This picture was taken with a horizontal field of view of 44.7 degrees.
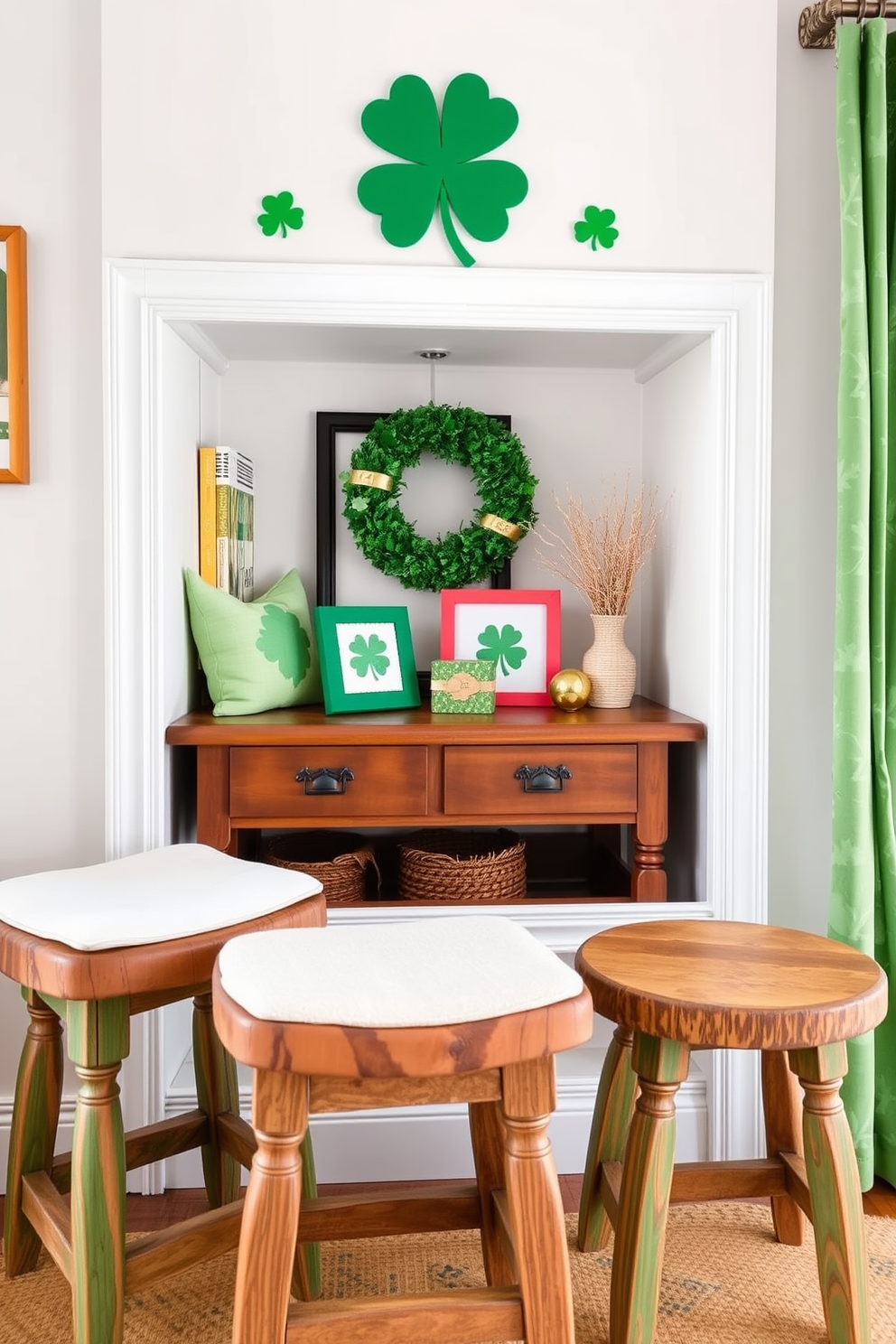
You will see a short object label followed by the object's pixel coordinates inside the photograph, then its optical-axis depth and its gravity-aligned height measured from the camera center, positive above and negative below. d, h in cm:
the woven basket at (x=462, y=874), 208 -42
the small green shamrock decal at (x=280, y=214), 191 +78
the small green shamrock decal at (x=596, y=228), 195 +77
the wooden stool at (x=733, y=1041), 135 -48
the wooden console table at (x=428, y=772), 197 -22
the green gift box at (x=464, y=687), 215 -6
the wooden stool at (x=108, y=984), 138 -42
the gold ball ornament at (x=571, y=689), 219 -7
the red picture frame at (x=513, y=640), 231 +3
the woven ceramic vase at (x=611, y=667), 223 -3
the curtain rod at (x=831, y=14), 205 +121
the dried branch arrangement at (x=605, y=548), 224 +23
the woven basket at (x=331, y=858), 208 -41
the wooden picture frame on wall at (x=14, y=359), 196 +54
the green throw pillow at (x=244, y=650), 210 +1
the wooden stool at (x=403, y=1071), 113 -44
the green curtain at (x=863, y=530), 194 +22
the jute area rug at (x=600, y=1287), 161 -99
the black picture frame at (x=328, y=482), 240 +38
